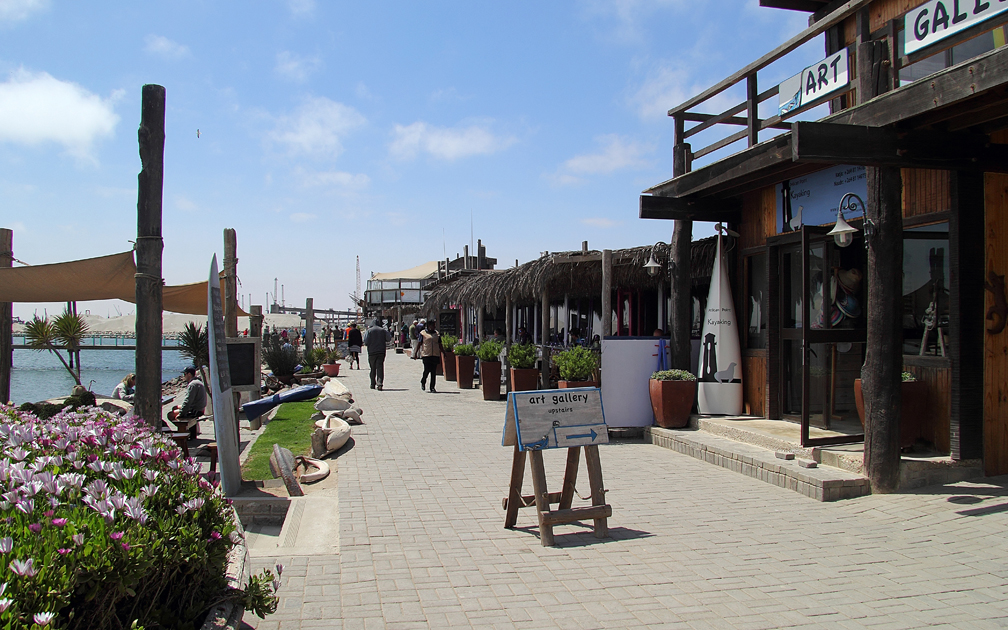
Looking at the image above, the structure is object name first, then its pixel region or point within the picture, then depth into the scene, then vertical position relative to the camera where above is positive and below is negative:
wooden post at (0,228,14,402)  10.14 +0.01
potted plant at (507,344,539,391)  12.69 -0.59
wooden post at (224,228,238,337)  10.74 +0.90
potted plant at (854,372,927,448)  6.36 -0.64
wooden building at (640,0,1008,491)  5.71 +1.19
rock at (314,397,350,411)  10.97 -1.08
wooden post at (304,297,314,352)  25.53 +0.68
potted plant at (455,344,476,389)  16.23 -0.64
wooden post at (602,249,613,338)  10.72 +0.86
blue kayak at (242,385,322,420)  7.84 -0.75
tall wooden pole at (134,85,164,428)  6.39 +0.85
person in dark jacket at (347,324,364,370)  22.95 -0.14
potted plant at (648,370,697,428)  8.95 -0.78
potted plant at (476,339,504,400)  14.14 -0.66
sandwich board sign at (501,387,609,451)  5.21 -0.63
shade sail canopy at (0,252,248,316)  9.69 +0.76
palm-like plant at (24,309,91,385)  14.57 +0.06
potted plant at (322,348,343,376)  19.51 -0.82
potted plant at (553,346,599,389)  9.90 -0.43
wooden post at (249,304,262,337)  16.06 +0.35
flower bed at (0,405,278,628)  2.17 -0.70
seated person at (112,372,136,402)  13.23 -1.03
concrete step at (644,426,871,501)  5.96 -1.24
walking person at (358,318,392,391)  16.23 -0.31
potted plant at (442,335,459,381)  18.00 -0.51
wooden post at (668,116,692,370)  9.52 +0.74
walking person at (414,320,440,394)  15.89 -0.37
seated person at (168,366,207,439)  9.03 -0.87
